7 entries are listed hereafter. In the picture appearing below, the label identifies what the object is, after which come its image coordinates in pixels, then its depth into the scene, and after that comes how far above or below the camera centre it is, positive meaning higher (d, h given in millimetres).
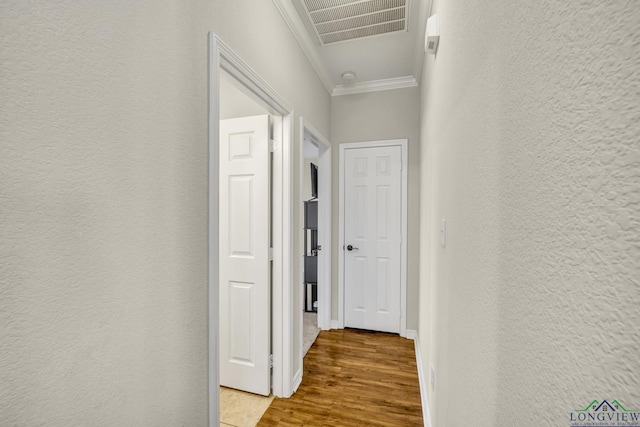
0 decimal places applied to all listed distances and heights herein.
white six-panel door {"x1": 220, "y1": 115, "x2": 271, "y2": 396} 2037 -318
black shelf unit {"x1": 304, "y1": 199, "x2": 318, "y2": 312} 4156 -666
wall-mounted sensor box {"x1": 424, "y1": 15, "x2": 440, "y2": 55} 1471 +944
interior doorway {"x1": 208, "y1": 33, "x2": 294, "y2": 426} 2035 -282
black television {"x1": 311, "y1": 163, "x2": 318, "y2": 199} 4379 +492
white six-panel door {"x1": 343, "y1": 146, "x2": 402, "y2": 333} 3137 -279
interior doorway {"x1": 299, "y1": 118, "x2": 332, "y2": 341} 3238 -301
